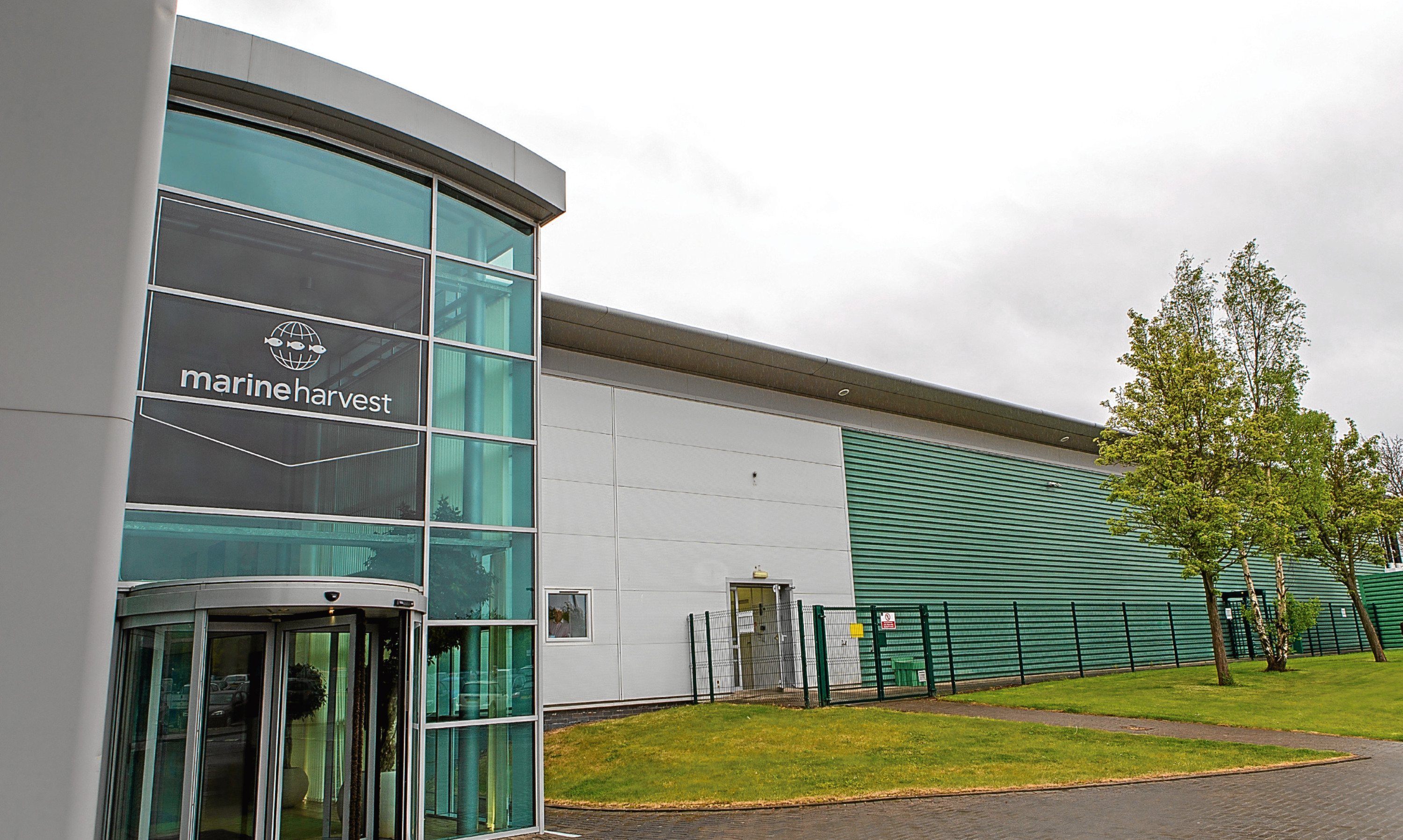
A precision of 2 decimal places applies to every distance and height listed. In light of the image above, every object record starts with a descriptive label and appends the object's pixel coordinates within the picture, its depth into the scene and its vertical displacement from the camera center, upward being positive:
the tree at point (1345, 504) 25.30 +2.97
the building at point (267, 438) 3.03 +1.41
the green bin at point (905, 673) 21.12 -0.91
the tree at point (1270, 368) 23.42 +6.54
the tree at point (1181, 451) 20.12 +3.72
